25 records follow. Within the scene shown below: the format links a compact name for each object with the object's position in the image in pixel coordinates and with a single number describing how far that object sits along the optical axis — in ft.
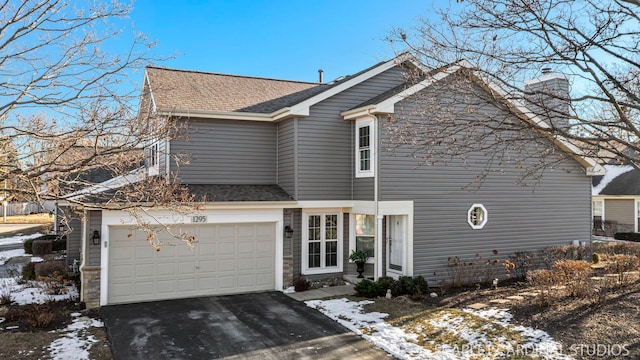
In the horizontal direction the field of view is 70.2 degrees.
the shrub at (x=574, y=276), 35.96
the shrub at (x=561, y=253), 50.39
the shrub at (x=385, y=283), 42.03
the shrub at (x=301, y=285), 44.93
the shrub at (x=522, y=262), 50.01
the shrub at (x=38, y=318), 32.94
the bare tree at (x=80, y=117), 22.53
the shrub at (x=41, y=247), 66.59
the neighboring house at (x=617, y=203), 83.87
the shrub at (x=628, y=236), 78.84
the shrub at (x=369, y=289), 41.73
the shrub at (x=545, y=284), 34.91
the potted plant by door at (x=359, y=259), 47.11
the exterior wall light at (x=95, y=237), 38.60
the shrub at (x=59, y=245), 68.43
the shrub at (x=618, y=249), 56.84
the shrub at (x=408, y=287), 42.09
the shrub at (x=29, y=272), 50.29
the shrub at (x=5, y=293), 39.14
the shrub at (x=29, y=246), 69.21
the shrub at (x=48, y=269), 49.26
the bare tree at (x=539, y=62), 25.35
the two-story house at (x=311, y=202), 42.70
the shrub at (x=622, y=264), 42.48
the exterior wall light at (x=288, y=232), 45.52
